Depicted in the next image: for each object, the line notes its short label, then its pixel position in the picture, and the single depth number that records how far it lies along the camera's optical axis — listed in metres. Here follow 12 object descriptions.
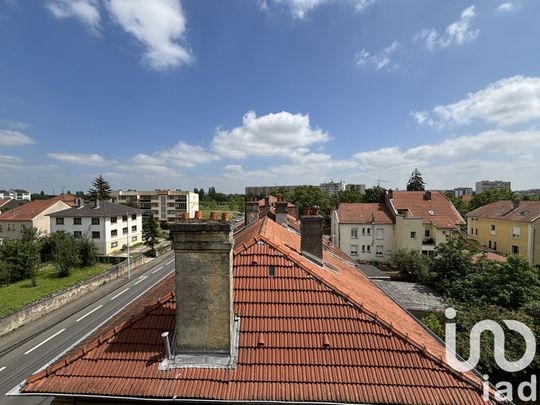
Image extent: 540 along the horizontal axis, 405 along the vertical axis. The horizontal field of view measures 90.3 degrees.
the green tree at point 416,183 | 68.62
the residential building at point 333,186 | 173.30
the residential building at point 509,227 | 29.88
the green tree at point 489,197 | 53.78
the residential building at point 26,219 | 42.44
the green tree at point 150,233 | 38.53
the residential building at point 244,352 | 4.68
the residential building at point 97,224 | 37.56
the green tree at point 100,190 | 71.25
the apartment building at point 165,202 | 76.38
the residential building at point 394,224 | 32.19
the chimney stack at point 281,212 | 15.00
